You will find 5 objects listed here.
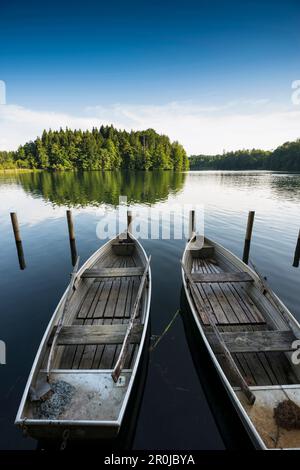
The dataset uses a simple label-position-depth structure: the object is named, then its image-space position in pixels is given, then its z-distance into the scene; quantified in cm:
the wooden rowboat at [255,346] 384
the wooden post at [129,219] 1467
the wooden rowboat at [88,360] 365
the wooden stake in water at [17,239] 1324
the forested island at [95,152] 8950
